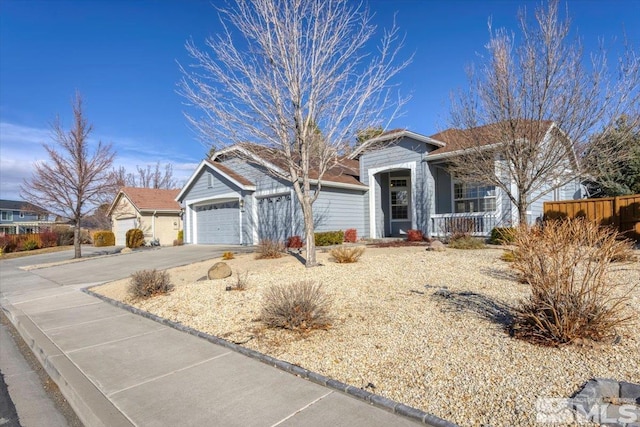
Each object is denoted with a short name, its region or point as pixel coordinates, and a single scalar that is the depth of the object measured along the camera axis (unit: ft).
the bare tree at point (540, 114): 32.35
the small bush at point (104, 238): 97.40
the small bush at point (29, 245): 89.90
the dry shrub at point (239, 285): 26.37
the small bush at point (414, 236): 52.44
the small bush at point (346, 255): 32.81
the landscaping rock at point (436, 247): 37.56
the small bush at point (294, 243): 53.23
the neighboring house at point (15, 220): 153.51
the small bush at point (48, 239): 95.45
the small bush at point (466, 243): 38.52
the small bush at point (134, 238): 82.17
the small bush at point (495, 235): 42.09
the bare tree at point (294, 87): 31.53
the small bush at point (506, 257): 27.80
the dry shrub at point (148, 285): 27.63
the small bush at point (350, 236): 58.59
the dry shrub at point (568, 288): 13.60
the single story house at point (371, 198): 51.26
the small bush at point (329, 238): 53.93
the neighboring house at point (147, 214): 92.12
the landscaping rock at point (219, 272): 31.39
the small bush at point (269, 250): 39.83
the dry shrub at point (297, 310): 17.58
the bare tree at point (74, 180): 60.85
